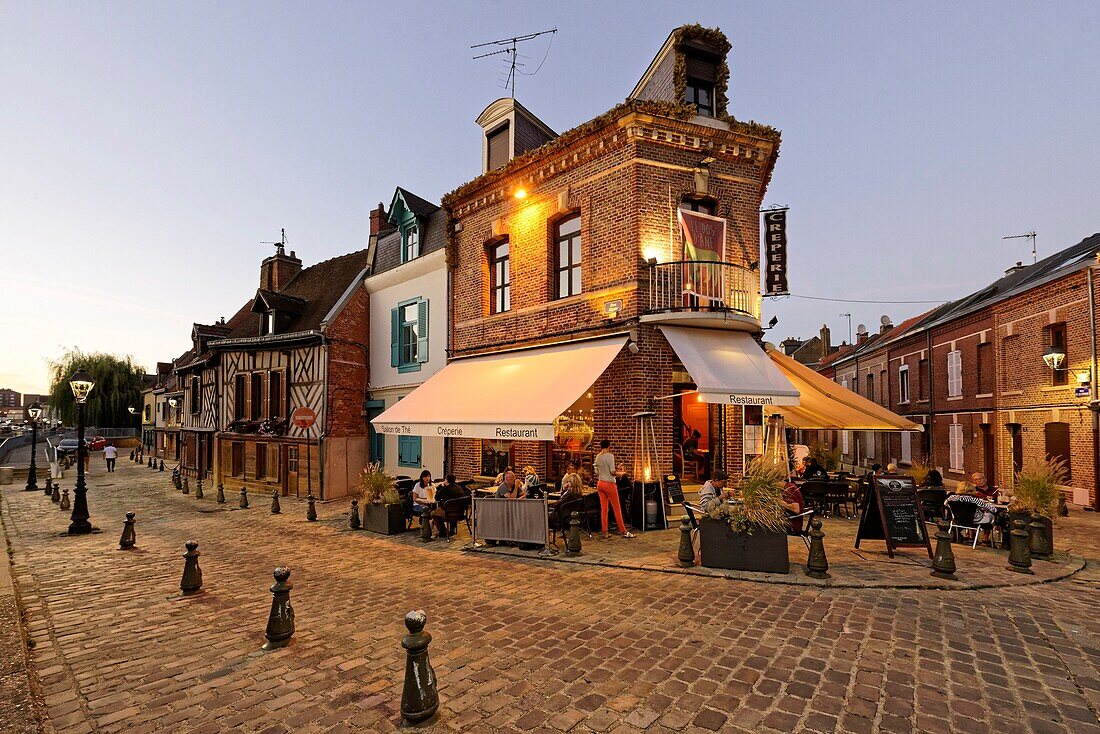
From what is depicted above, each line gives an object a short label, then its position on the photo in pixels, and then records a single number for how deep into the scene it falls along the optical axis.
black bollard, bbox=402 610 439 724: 3.56
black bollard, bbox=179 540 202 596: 6.68
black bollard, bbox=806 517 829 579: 6.48
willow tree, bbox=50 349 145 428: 42.09
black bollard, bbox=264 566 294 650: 4.93
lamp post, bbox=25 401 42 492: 20.50
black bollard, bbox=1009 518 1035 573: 6.82
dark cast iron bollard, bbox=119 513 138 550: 9.52
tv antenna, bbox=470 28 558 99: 13.66
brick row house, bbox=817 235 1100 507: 13.39
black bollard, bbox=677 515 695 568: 7.08
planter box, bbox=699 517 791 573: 6.71
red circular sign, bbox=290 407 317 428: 13.91
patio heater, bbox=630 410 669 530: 9.59
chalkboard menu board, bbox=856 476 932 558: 7.41
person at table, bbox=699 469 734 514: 7.22
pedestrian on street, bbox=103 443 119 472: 27.32
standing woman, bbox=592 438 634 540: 9.00
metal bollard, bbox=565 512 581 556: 7.91
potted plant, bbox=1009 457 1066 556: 7.66
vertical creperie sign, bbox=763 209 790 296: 11.54
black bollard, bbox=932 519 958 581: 6.49
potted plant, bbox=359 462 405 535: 9.97
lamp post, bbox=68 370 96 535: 11.09
